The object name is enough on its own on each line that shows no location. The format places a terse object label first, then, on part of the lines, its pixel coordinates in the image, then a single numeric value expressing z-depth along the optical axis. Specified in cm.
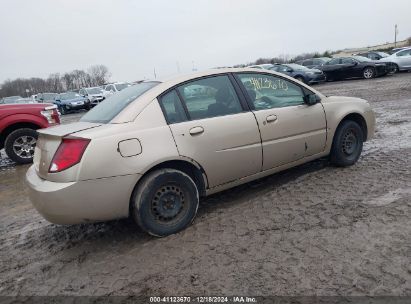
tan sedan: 322
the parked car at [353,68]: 2214
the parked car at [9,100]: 2866
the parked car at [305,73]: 2233
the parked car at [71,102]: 2511
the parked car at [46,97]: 2902
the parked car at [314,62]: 2536
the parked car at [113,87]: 2750
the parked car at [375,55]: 2686
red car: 779
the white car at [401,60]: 2312
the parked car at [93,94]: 2688
